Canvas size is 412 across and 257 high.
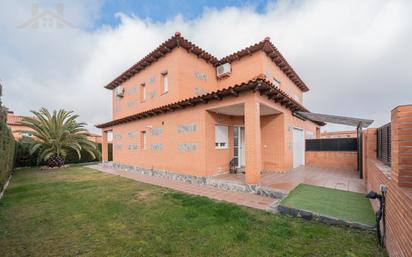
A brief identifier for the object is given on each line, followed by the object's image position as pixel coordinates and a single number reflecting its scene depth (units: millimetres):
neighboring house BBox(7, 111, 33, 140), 26531
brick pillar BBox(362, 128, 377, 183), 6781
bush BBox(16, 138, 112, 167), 16844
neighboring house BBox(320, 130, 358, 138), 34209
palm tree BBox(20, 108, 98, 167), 15383
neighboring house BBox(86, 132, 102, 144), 34138
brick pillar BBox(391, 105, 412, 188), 2285
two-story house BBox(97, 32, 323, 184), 7831
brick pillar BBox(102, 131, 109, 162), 18141
